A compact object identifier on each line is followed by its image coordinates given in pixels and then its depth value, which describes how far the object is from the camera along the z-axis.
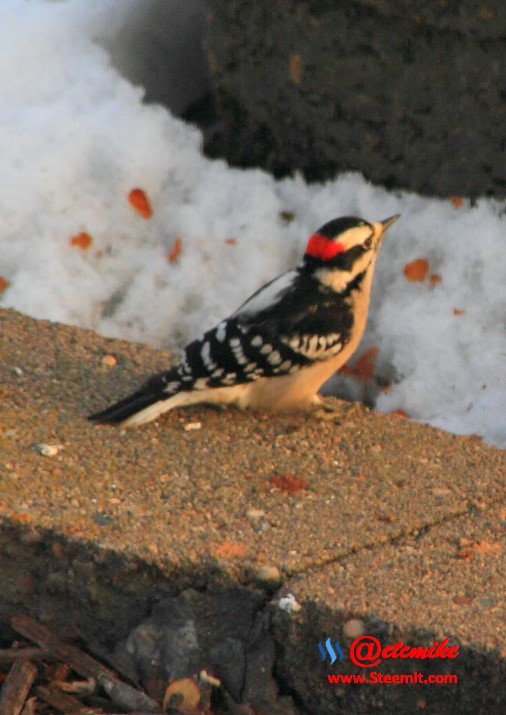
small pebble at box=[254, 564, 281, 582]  6.72
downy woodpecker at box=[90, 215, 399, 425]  8.82
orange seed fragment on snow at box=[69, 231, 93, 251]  12.08
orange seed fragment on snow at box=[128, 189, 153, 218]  12.37
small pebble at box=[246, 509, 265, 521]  7.49
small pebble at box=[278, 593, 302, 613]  6.44
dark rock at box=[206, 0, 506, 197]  11.06
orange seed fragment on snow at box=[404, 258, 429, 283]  11.16
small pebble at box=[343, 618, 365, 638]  6.31
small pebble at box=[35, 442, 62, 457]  8.11
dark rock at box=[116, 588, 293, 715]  6.45
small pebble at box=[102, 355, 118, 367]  9.80
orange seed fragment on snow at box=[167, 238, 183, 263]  11.95
